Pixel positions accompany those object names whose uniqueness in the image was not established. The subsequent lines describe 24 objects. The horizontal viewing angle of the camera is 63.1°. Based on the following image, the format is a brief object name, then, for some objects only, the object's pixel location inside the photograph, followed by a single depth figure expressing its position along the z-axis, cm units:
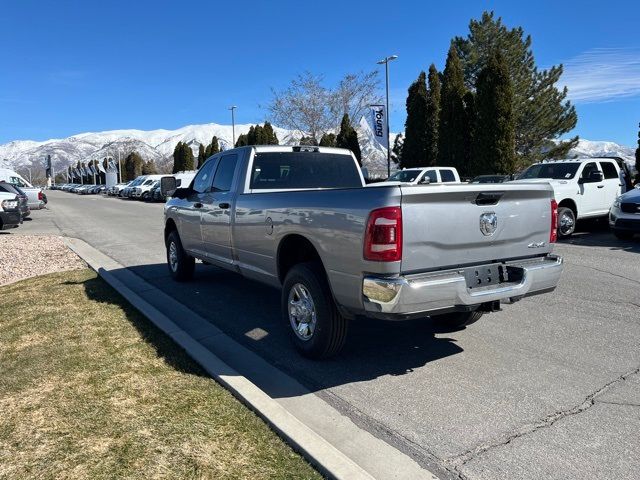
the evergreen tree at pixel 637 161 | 2055
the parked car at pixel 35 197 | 2510
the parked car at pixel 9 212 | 1568
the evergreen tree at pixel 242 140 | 5431
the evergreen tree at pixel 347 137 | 4012
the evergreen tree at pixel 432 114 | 3070
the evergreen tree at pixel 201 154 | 5982
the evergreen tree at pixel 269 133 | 5011
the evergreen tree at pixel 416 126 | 3077
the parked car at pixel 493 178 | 1766
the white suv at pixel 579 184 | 1247
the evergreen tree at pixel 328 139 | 4439
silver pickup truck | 372
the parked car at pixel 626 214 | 1107
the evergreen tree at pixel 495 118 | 2358
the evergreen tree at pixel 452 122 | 2705
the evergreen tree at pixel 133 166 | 10575
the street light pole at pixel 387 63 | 3582
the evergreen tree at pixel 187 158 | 6825
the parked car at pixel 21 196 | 1771
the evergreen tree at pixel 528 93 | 4238
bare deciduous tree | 4662
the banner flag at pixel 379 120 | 3322
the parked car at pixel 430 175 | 1881
